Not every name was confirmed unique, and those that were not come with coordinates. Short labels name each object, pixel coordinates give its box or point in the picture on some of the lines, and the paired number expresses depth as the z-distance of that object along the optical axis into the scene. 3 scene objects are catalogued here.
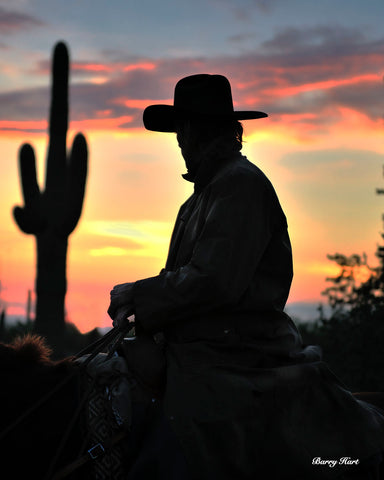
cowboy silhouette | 7.81
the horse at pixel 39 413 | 7.89
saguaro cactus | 36.50
